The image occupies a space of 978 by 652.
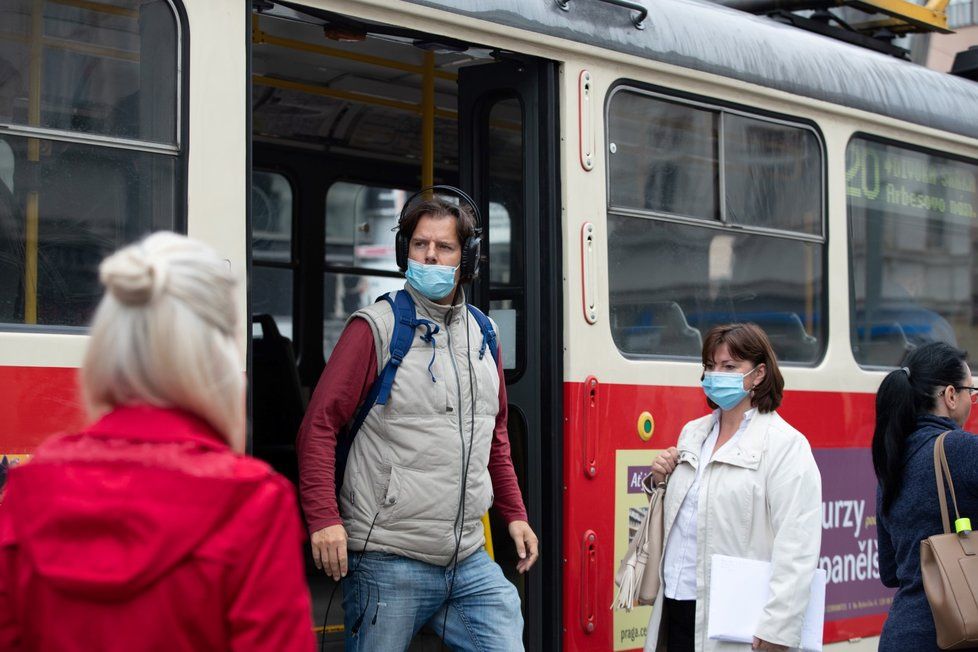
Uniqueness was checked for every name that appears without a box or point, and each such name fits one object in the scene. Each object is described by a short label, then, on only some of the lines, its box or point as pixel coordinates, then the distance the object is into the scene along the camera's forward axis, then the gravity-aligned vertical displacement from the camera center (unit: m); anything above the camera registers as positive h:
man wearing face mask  6.68 -0.22
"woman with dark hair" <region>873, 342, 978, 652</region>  6.91 -0.21
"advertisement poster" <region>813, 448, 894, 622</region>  10.03 -0.60
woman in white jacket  6.80 -0.31
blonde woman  3.26 -0.15
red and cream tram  6.31 +0.62
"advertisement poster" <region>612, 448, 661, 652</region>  8.58 -0.42
